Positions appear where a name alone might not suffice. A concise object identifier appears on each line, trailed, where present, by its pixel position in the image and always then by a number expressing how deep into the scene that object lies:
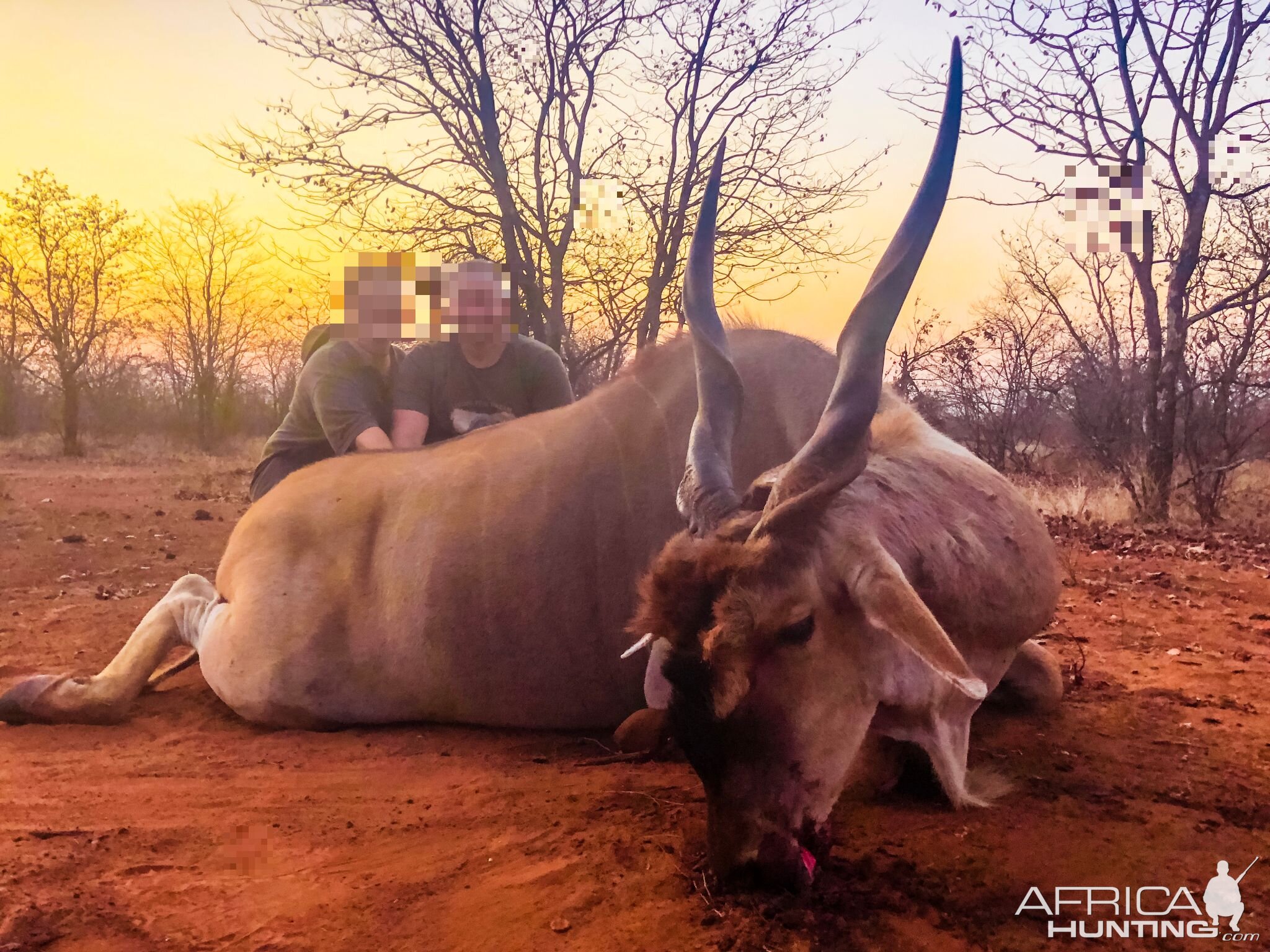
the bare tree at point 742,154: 10.82
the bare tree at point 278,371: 20.22
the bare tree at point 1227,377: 8.73
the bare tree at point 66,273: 20.83
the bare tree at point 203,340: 17.48
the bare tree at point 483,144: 10.02
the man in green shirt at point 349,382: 4.38
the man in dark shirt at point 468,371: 4.52
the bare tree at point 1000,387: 11.43
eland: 1.88
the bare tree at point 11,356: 21.70
